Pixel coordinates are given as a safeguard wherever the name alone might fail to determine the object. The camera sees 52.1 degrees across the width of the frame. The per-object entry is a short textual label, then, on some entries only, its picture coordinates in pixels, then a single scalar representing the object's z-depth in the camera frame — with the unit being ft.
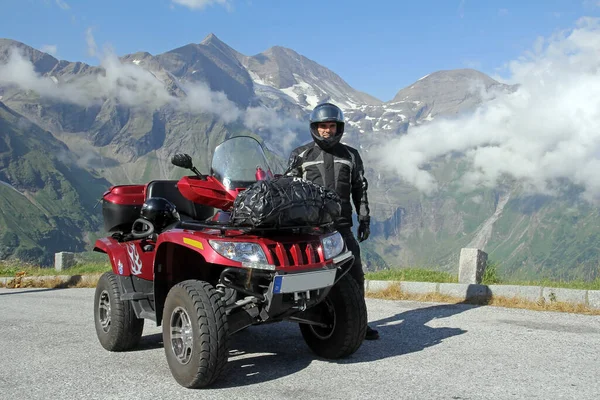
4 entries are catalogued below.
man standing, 20.75
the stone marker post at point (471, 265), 31.58
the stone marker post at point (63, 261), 51.19
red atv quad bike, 15.16
